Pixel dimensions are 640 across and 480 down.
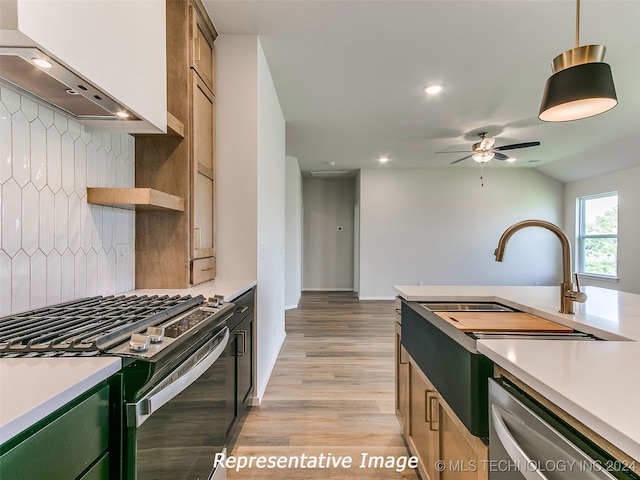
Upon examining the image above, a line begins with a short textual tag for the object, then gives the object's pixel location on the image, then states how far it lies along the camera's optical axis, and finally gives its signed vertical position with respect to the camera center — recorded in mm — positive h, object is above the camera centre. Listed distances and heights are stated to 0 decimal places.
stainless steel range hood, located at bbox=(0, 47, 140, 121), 946 +533
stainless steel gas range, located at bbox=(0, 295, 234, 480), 807 -359
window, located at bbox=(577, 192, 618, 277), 5707 +105
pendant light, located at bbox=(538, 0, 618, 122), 1378 +679
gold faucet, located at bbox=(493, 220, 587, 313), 1262 -118
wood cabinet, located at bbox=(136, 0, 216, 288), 2006 +418
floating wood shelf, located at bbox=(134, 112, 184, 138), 1810 +629
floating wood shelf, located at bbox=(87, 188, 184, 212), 1615 +208
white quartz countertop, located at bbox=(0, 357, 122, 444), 540 -285
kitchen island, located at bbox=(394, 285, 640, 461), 534 -285
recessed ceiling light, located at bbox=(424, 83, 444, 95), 3133 +1468
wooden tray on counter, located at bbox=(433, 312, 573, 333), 1197 -328
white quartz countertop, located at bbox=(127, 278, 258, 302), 1801 -301
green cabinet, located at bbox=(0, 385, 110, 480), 541 -391
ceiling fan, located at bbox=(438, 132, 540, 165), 4388 +1251
